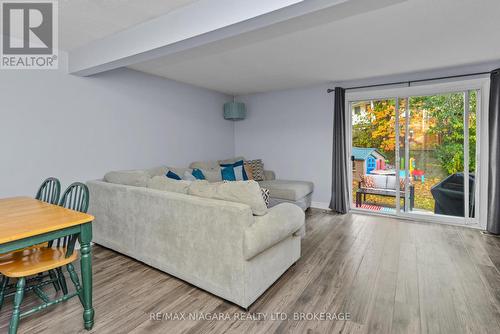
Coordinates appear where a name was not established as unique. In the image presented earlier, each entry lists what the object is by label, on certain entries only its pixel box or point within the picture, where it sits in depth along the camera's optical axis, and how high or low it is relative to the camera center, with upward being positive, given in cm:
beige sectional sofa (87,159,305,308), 197 -60
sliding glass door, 400 +16
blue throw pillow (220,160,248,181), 503 -12
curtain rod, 382 +132
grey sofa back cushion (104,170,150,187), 292 -16
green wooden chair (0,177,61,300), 190 -32
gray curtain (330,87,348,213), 470 +23
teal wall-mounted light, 552 +114
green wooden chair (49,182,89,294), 191 -31
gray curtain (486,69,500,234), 356 +16
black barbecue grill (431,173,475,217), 400 -50
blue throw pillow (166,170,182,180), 373 -16
